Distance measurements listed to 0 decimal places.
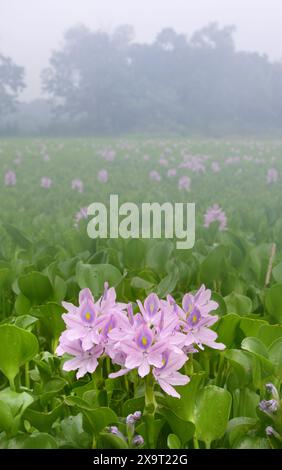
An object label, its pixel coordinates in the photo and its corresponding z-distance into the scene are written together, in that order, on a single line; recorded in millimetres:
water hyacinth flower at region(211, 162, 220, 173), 6195
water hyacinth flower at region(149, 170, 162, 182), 5750
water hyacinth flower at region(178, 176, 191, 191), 5094
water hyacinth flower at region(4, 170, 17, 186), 5363
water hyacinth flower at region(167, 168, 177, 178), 5888
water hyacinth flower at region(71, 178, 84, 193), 5035
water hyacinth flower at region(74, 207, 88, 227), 2621
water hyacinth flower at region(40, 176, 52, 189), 5293
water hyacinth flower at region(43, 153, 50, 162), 7504
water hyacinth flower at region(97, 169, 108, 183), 5621
